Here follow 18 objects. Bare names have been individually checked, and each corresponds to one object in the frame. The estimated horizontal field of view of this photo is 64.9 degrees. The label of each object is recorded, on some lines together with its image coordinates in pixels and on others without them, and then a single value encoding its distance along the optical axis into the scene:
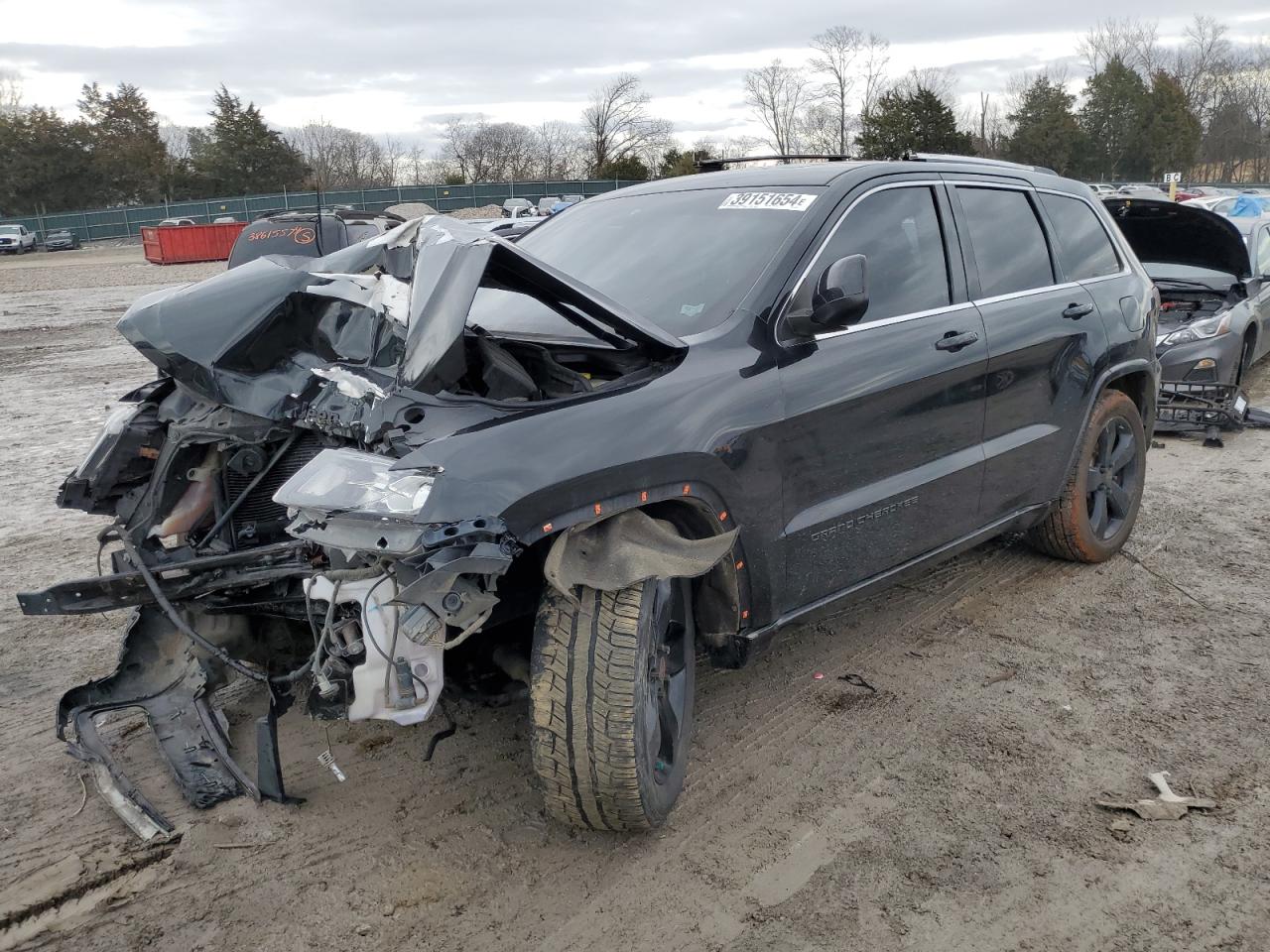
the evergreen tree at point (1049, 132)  57.06
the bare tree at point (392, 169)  67.75
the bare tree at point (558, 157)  66.12
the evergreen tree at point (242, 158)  59.56
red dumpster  32.41
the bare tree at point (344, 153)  66.75
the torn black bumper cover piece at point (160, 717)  3.26
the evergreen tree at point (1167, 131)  60.03
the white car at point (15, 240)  44.41
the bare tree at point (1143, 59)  67.00
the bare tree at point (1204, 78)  69.94
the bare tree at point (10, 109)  60.34
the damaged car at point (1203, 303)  8.20
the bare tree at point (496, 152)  66.19
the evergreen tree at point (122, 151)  58.19
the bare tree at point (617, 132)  64.12
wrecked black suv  2.73
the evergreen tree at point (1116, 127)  59.78
